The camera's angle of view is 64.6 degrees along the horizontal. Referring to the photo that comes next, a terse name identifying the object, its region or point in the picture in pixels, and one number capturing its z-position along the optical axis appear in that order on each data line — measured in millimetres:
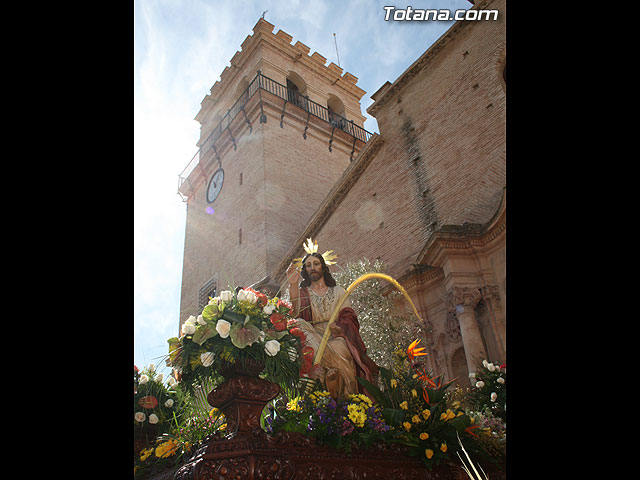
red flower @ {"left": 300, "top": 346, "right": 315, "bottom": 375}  4438
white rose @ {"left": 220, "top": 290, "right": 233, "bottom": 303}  4070
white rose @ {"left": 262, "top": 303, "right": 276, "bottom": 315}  4074
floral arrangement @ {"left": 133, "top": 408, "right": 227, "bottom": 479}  4039
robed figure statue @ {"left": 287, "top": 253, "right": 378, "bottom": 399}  5059
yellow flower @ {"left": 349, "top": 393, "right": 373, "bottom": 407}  4465
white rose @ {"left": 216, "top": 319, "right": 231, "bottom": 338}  3750
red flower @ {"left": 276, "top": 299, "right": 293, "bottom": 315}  4408
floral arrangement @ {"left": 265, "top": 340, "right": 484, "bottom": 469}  3941
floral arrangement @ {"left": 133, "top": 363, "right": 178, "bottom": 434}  5031
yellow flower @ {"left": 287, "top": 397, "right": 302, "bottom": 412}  4062
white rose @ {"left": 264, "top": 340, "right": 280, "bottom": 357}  3805
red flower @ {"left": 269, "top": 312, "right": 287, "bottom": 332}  4066
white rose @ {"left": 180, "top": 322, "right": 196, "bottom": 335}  3938
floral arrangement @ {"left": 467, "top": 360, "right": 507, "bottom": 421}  6656
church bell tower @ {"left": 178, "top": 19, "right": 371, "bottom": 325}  19812
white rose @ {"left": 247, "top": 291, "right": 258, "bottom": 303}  4066
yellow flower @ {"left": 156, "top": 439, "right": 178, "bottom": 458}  4191
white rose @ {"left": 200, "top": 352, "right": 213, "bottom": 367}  3770
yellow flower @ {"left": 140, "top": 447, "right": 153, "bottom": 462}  4434
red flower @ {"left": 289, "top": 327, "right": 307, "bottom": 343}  4258
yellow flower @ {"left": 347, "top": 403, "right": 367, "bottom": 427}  4090
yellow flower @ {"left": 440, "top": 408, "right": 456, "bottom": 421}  4447
